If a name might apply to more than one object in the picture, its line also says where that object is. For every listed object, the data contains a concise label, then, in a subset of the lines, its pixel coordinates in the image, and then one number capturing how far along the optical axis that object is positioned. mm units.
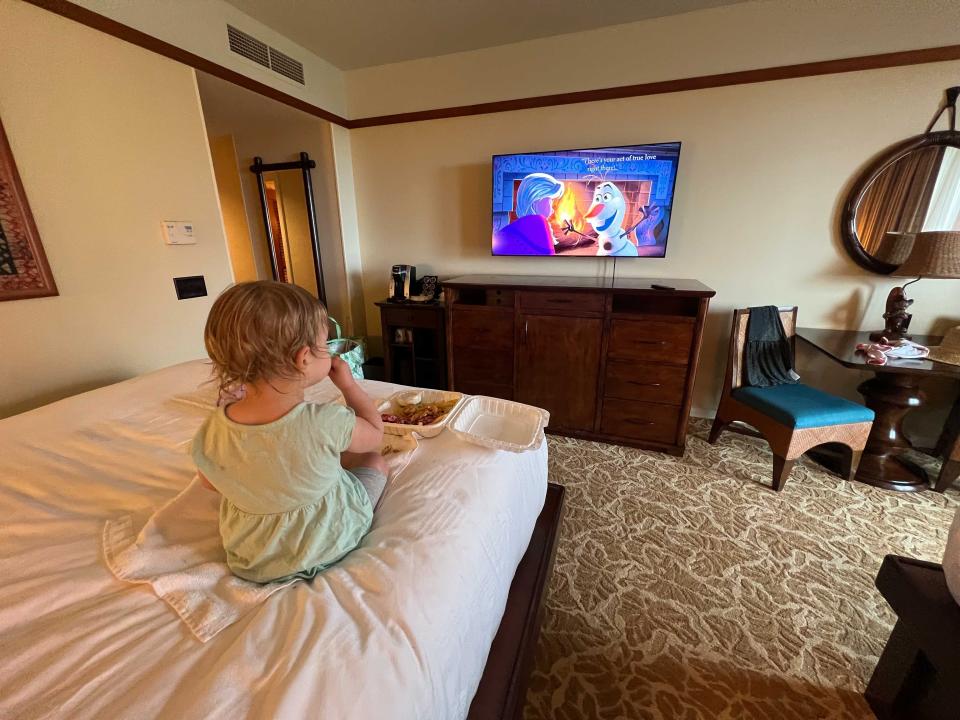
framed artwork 1407
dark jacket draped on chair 2184
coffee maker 2875
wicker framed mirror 2006
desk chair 1871
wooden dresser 2184
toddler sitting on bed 718
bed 549
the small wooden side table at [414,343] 2783
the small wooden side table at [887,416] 1991
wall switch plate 2010
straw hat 1809
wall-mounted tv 2318
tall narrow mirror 2904
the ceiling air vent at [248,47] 2129
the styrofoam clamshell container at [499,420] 1272
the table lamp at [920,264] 1745
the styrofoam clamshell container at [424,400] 1191
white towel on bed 687
